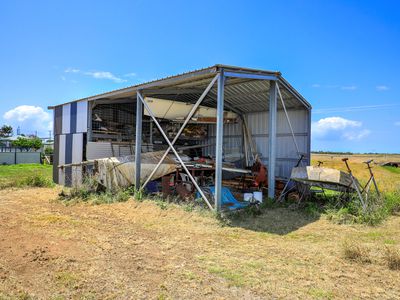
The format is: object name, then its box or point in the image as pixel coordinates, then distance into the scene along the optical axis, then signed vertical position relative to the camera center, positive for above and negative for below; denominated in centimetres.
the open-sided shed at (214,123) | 834 +120
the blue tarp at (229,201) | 794 -137
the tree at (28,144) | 3469 +35
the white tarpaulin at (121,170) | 962 -66
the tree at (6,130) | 4994 +271
